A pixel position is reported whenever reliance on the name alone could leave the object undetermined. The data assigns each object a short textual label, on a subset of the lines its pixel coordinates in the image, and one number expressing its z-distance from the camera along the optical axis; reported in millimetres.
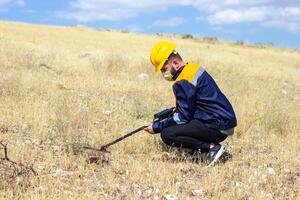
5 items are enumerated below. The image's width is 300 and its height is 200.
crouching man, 6164
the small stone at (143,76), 13445
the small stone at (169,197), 5340
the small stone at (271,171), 6242
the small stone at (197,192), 5512
